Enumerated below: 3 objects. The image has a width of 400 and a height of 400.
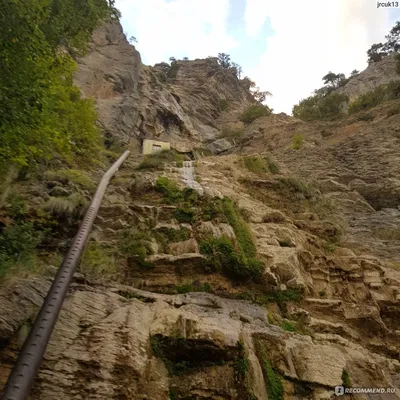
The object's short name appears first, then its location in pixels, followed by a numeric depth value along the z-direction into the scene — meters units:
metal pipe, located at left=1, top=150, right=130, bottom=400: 4.00
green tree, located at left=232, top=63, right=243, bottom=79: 59.86
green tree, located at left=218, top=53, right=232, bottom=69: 60.37
